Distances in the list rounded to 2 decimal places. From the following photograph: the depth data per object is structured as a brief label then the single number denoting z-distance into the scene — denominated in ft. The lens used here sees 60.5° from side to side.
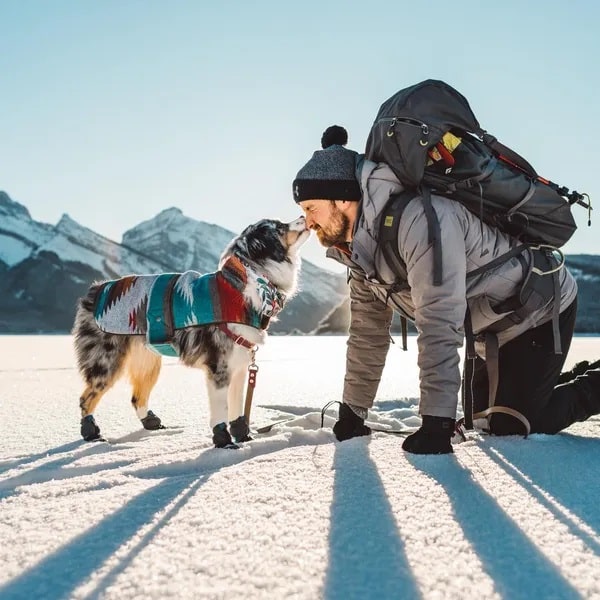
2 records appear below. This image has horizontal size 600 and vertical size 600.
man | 5.57
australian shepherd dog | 8.65
